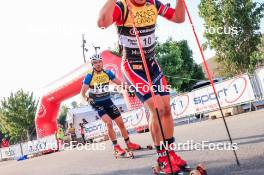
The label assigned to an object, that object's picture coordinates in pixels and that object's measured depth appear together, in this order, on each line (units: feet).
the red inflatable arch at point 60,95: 64.39
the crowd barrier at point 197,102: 43.45
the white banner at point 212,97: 44.55
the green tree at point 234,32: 104.42
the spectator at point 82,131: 79.99
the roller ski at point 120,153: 23.63
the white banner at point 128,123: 63.93
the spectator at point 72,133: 88.38
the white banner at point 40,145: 73.51
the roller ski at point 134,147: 26.89
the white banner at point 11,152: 86.17
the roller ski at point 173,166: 11.81
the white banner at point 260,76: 42.04
